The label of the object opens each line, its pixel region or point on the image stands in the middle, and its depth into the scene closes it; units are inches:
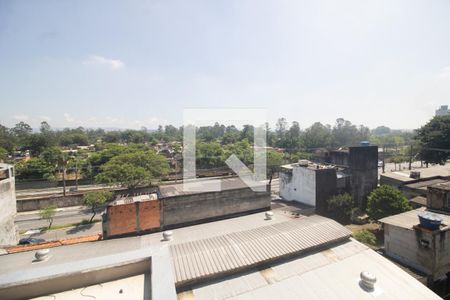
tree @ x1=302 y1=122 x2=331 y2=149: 2607.8
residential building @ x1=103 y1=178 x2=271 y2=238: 579.2
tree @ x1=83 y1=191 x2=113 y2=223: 866.8
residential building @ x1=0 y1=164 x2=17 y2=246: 595.2
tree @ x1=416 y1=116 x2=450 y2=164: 1289.4
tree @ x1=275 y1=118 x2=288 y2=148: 3475.4
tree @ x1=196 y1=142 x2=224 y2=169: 1584.6
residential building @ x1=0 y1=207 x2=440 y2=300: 201.2
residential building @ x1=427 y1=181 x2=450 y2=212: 577.0
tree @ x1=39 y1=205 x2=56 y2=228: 803.7
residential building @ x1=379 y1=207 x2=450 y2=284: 452.1
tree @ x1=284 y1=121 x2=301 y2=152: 2477.1
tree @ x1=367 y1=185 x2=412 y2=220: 687.1
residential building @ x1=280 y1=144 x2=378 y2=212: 833.5
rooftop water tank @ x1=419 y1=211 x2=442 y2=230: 449.1
